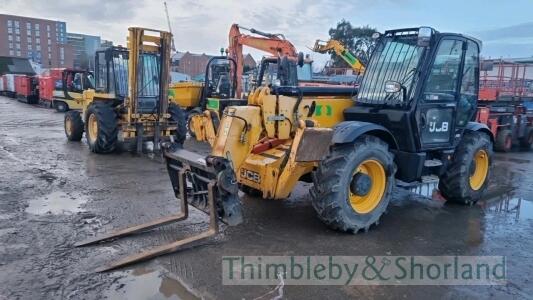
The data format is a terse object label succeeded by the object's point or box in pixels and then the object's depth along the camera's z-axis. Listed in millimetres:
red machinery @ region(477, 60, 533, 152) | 12375
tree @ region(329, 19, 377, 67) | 37625
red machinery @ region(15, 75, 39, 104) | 27297
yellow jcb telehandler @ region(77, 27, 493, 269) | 4637
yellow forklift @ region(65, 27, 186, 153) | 9727
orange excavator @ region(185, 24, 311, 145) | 14195
